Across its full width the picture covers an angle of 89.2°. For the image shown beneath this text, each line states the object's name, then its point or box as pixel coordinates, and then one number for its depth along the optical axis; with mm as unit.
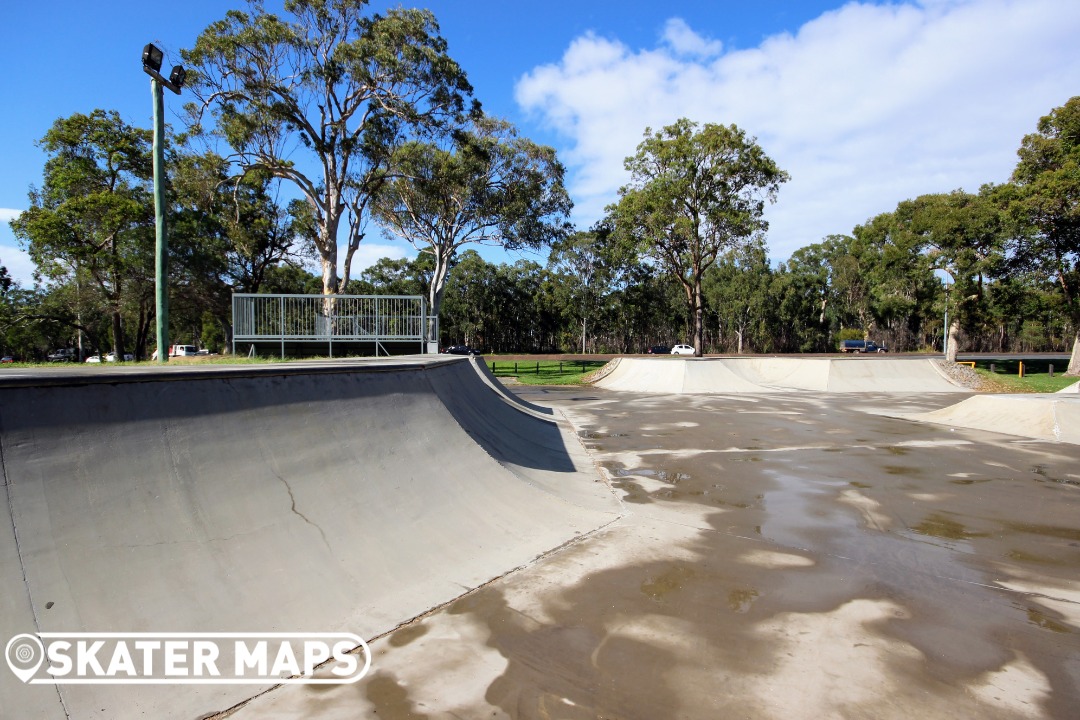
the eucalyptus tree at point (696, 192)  29531
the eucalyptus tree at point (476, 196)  23766
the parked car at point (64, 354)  49856
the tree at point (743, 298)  53000
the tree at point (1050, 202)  23312
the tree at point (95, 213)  22641
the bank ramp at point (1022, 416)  11172
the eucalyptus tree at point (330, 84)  17797
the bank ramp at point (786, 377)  22656
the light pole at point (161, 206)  8414
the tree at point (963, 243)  26422
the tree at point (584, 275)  48281
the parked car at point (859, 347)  53488
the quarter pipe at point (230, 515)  2834
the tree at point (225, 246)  26375
